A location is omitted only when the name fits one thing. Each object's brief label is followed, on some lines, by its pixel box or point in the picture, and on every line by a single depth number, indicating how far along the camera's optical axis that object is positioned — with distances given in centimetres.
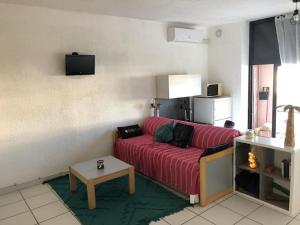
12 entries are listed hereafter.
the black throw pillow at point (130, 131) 416
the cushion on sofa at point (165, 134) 378
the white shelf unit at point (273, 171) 259
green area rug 265
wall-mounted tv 356
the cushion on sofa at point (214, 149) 284
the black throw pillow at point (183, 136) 361
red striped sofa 285
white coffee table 281
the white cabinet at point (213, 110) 477
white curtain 404
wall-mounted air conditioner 457
